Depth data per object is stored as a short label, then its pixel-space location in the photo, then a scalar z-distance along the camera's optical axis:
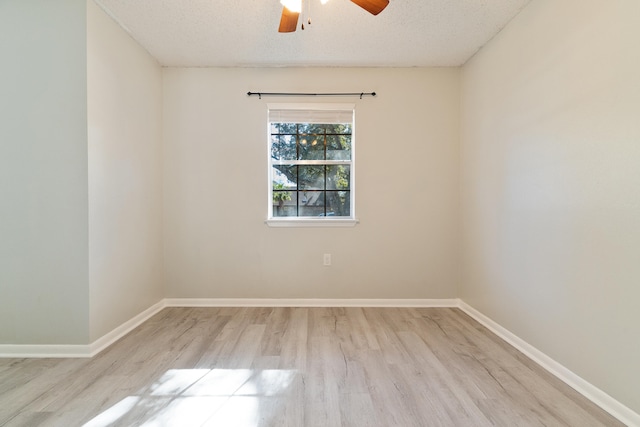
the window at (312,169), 3.32
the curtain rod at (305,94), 3.20
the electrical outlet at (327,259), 3.28
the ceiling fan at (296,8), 1.75
